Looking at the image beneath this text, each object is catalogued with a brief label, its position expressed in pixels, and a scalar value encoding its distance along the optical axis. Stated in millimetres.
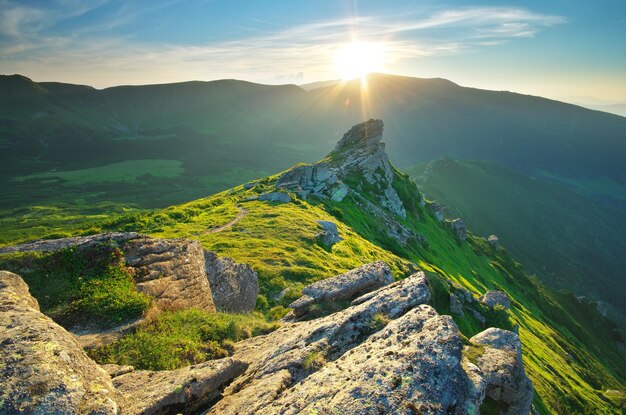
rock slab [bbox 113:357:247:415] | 9367
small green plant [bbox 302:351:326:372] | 11086
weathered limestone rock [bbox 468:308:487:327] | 44312
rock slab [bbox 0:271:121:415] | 7445
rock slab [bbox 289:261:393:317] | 19328
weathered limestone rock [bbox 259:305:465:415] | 8383
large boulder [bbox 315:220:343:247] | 39316
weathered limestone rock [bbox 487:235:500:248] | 151625
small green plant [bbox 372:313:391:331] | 12562
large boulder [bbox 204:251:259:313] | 21234
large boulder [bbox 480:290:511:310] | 67500
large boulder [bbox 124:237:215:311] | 16609
